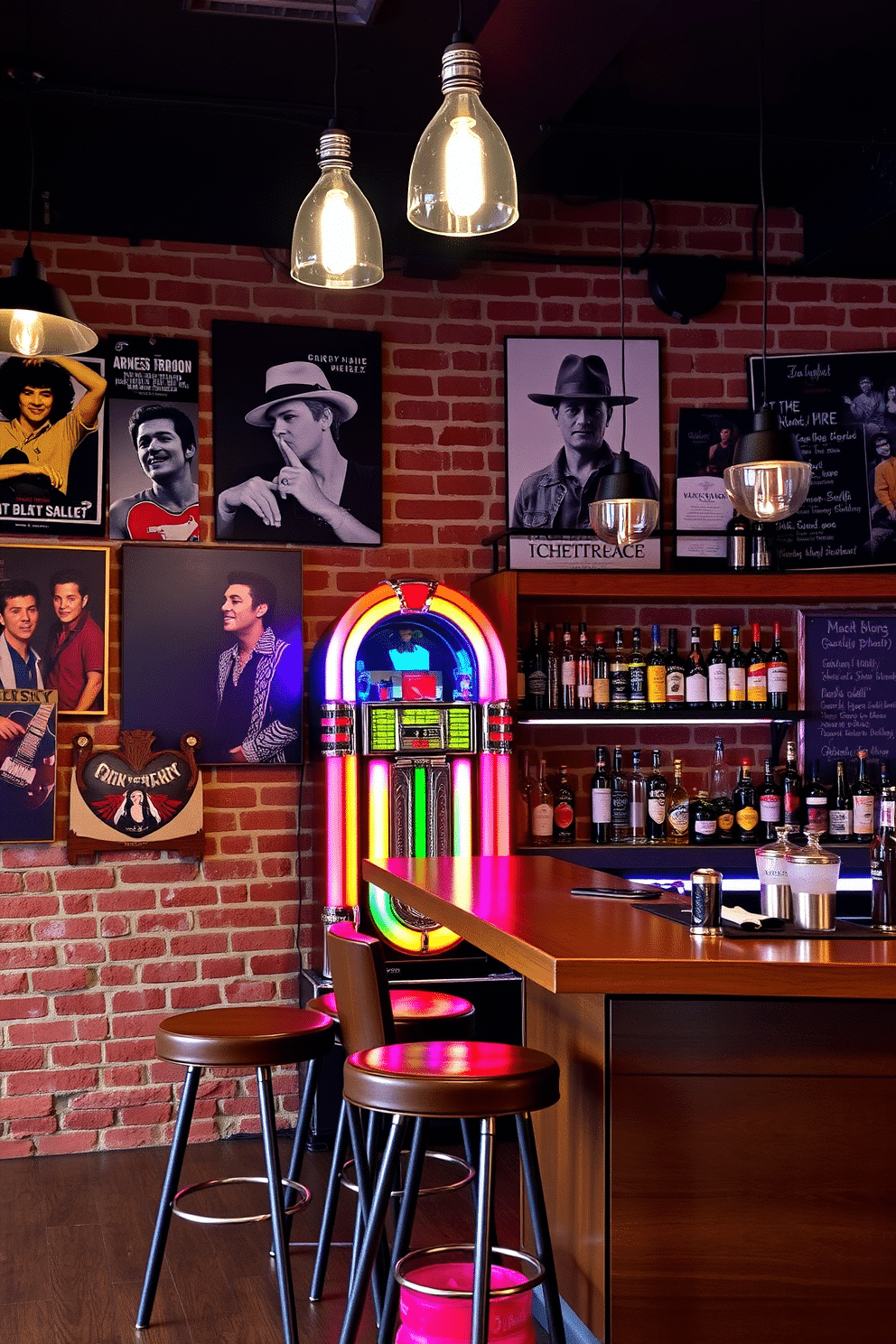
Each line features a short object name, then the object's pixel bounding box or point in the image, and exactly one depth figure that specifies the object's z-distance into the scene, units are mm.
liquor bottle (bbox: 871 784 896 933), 2604
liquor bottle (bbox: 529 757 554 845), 4945
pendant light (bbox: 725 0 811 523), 3092
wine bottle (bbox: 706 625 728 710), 5027
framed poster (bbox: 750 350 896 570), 5285
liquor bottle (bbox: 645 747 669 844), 5031
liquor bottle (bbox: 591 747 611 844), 4996
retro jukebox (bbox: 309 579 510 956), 4379
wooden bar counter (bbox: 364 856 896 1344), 2400
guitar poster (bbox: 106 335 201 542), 4816
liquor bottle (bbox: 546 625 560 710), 4941
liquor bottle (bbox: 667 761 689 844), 5016
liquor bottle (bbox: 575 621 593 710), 4941
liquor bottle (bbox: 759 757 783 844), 5070
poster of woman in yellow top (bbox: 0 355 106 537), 4711
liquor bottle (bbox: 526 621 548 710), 4914
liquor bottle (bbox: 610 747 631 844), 5047
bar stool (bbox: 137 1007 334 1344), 2902
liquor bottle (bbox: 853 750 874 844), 5035
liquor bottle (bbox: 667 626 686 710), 5000
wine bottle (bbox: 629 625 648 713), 4941
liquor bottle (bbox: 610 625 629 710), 4953
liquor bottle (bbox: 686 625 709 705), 5023
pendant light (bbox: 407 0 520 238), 2367
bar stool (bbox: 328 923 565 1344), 2350
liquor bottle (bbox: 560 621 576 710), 4949
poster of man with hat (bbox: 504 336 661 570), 5141
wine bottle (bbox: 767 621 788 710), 5082
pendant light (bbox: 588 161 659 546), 3633
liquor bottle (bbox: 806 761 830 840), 5062
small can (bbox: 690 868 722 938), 2557
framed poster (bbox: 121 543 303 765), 4777
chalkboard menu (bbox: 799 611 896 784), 5203
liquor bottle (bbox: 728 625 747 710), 5047
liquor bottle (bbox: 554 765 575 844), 4965
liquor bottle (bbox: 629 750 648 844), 5051
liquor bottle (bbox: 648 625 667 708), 4996
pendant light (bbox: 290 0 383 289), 2725
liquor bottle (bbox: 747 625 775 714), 5059
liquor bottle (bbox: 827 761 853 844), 5043
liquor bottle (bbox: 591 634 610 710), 4953
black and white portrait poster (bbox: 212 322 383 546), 4914
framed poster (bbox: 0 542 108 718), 4676
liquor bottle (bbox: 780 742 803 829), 5102
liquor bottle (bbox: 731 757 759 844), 5074
